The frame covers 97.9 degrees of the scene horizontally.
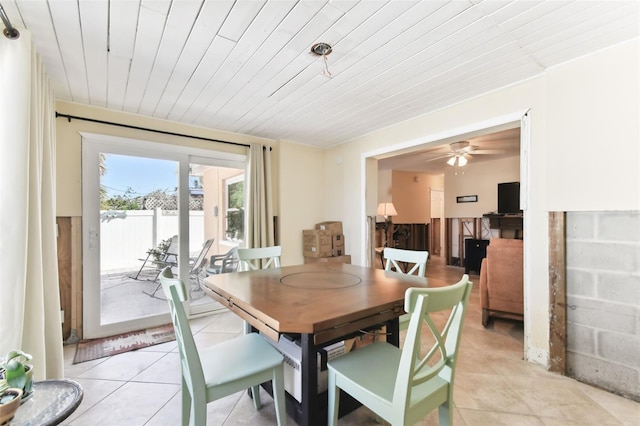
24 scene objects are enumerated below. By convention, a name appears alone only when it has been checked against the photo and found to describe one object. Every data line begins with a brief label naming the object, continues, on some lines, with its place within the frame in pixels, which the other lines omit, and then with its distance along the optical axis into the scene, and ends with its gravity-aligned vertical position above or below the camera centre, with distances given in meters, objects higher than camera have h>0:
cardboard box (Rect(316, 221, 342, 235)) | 4.13 -0.20
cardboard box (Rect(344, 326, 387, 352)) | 1.95 -0.92
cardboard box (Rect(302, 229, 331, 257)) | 3.91 -0.42
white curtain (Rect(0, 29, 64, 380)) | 1.49 +0.03
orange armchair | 2.93 -0.74
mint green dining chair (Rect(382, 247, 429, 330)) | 2.08 -0.38
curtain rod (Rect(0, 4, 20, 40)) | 1.49 +1.02
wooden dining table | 1.22 -0.47
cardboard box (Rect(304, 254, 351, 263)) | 3.94 -0.65
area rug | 2.57 -1.29
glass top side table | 0.93 -0.68
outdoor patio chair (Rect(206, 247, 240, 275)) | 3.76 -0.68
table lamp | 5.37 +0.07
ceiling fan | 4.63 +1.13
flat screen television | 5.51 +0.31
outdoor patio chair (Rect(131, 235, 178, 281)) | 3.29 -0.56
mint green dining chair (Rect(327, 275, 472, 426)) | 1.08 -0.78
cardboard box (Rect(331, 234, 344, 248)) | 4.02 -0.39
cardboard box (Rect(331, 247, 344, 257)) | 4.02 -0.55
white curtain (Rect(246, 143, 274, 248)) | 3.76 +0.20
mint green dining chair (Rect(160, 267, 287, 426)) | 1.31 -0.81
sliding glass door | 2.93 -0.14
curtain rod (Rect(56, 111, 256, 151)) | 2.75 +0.97
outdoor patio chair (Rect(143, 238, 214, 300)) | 3.46 -0.64
